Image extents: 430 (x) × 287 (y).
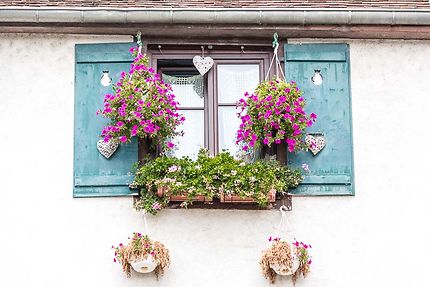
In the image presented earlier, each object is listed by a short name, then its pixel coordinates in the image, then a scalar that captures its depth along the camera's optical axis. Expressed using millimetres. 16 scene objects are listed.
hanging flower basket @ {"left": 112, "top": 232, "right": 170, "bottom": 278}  8969
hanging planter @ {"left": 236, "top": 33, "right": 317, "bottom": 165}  9242
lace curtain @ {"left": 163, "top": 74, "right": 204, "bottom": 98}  9992
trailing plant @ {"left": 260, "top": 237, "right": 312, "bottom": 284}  9008
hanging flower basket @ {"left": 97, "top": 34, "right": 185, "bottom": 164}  9180
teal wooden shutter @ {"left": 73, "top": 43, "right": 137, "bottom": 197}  9406
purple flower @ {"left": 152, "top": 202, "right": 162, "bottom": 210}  9203
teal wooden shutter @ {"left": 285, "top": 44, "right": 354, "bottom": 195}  9508
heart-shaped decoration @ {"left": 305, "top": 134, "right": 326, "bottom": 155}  9547
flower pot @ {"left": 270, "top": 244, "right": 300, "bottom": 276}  9031
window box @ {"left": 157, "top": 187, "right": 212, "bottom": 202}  9156
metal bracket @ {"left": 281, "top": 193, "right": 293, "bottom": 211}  9422
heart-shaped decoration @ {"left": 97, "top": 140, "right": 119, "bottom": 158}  9469
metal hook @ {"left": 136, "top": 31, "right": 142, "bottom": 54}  9784
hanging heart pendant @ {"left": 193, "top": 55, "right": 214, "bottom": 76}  9828
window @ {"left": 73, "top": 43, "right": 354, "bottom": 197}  9484
